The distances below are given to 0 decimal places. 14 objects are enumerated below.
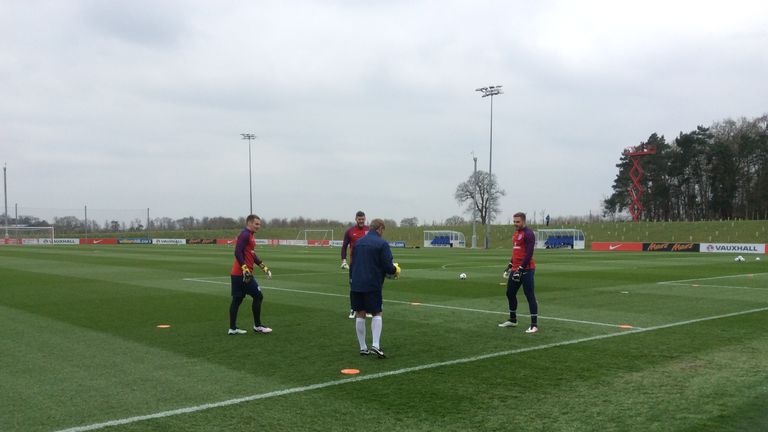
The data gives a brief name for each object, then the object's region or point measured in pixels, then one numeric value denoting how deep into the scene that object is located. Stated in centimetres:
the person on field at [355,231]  1230
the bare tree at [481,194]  10525
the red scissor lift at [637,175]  8650
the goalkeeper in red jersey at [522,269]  1037
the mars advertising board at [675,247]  4731
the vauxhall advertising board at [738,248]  4503
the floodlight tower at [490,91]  5841
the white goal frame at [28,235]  7541
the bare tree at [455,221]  11064
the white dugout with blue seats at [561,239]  5894
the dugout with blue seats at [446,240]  6781
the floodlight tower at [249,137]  8075
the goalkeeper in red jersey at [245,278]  1000
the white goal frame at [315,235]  8956
